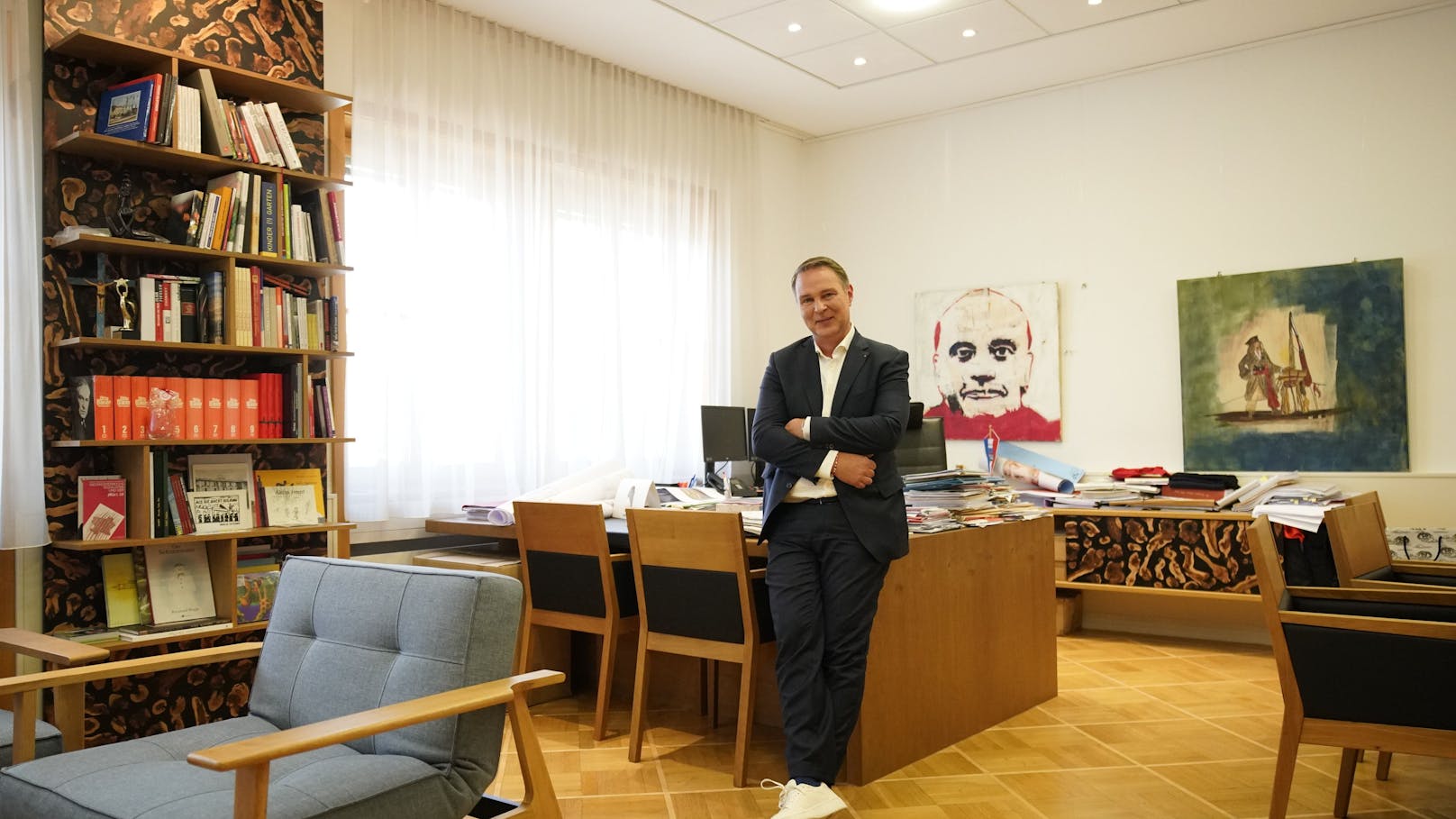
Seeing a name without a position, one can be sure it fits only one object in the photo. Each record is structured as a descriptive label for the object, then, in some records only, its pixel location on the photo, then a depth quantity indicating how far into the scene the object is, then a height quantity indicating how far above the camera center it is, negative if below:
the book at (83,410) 3.46 +0.10
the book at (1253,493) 5.36 -0.38
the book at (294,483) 3.97 -0.17
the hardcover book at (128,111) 3.49 +1.07
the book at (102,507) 3.46 -0.22
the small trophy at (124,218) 3.63 +0.75
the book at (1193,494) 5.49 -0.39
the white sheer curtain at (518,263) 4.80 +0.85
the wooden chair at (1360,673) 2.37 -0.59
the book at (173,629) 3.49 -0.63
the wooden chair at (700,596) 3.37 -0.54
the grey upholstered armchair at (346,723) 1.96 -0.57
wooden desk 3.43 -0.78
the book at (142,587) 3.58 -0.49
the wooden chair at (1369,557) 3.13 -0.44
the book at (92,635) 3.41 -0.62
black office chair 5.24 -0.13
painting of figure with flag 5.33 +0.23
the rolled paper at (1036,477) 6.12 -0.33
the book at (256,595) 3.80 -0.56
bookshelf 3.50 +0.60
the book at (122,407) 3.48 +0.11
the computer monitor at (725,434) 5.79 -0.04
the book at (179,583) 3.61 -0.49
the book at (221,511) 3.69 -0.25
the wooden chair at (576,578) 3.85 -0.54
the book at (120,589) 3.54 -0.49
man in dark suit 3.10 -0.29
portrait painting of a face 6.40 +0.37
